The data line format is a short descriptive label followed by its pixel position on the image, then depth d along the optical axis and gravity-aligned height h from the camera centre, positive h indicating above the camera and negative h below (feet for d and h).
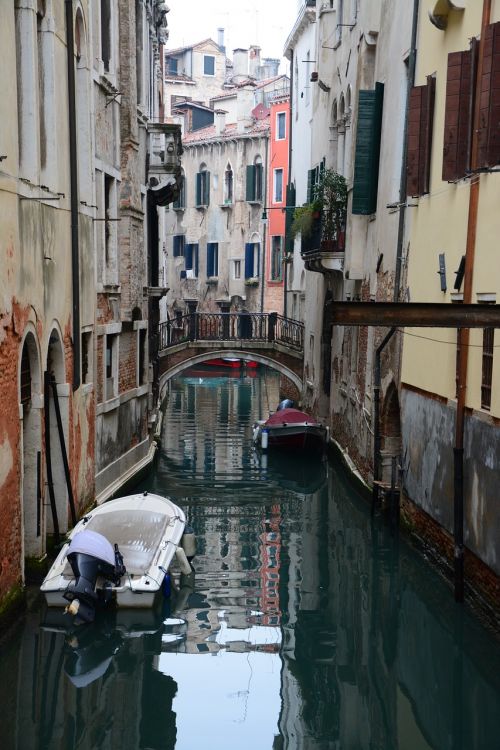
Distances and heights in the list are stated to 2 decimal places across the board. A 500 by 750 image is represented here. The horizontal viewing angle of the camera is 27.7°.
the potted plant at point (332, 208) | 55.77 +2.41
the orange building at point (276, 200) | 110.01 +5.65
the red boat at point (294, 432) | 65.00 -11.60
